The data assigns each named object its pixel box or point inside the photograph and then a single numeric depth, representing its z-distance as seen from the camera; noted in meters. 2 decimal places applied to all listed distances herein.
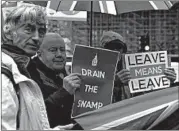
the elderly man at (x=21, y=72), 1.97
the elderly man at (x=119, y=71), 2.62
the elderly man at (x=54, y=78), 2.39
